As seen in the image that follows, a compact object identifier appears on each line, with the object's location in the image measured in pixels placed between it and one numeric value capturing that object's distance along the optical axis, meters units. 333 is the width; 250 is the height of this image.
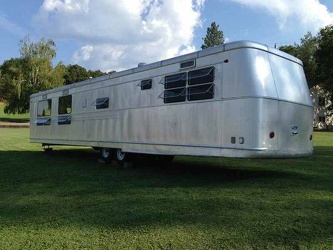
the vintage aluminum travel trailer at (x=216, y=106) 7.42
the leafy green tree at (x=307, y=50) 55.88
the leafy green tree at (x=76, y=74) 76.56
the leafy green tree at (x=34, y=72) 52.56
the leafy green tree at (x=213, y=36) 72.12
